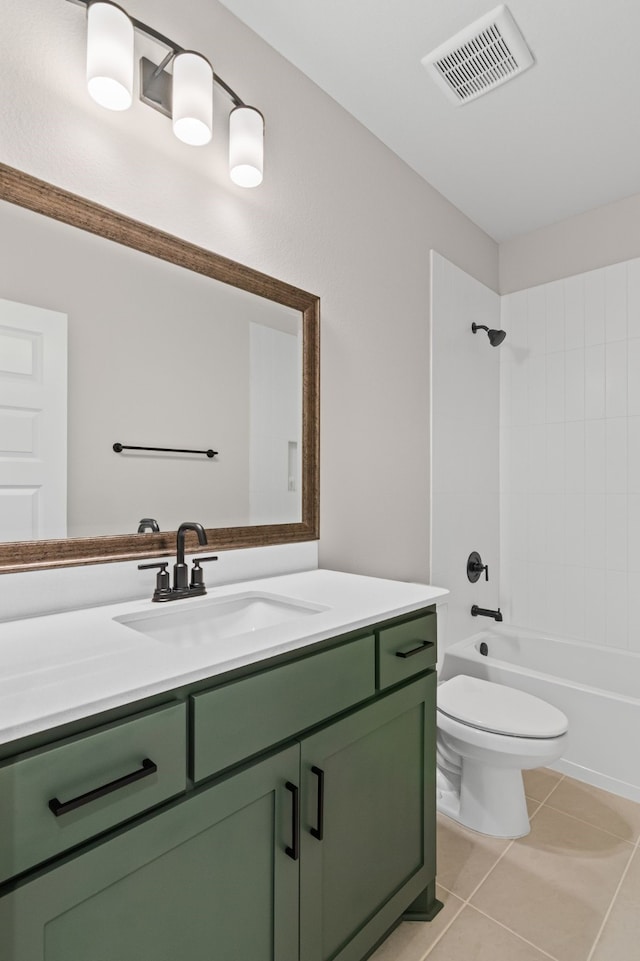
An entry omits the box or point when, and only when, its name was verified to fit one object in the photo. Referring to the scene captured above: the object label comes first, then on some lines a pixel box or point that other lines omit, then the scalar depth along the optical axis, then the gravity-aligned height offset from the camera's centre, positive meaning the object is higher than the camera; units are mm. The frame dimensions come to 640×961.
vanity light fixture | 1141 +964
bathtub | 2043 -883
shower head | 2672 +765
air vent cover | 1577 +1381
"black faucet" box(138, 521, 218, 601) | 1271 -235
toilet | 1697 -877
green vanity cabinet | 704 -576
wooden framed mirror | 1132 +260
